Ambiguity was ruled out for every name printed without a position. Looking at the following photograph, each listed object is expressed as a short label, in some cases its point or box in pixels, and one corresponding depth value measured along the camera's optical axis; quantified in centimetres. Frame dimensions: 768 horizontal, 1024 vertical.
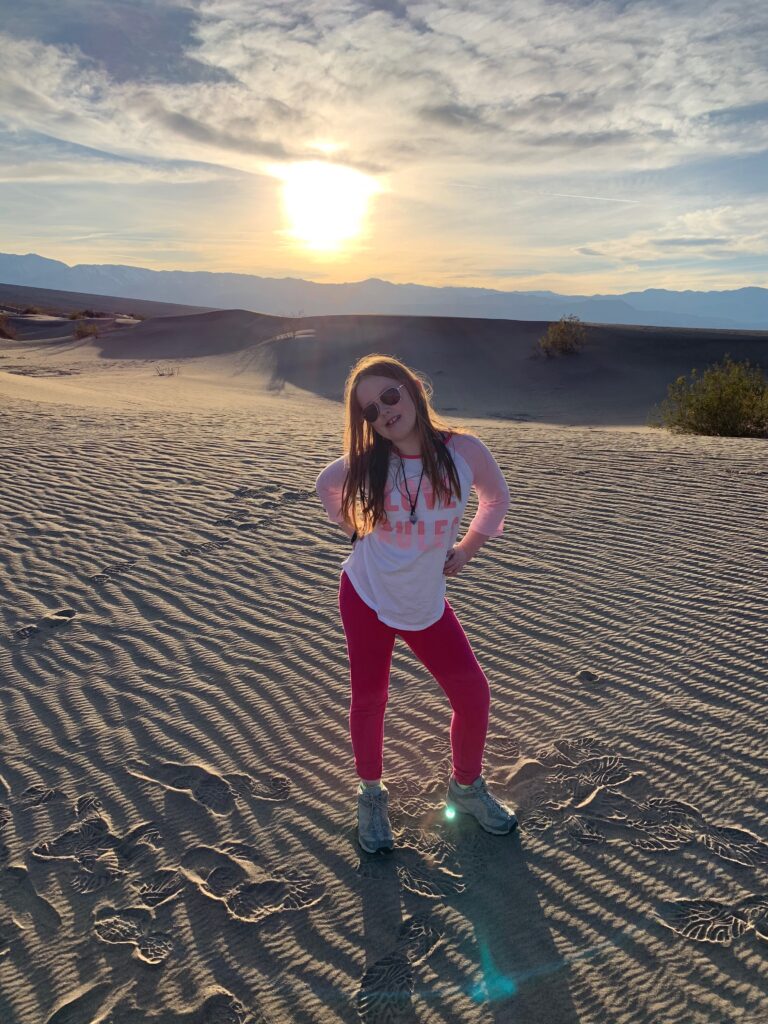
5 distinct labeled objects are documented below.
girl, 231
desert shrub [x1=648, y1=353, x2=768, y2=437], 1356
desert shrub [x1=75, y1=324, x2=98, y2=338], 3491
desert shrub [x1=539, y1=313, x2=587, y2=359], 2772
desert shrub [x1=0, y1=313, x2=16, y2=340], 3518
